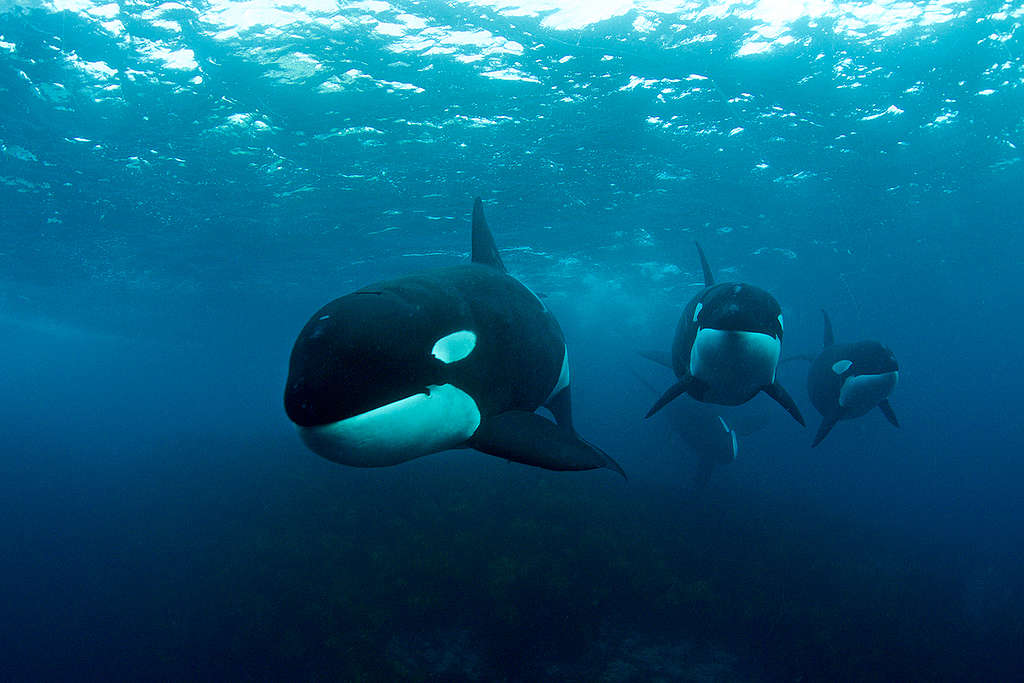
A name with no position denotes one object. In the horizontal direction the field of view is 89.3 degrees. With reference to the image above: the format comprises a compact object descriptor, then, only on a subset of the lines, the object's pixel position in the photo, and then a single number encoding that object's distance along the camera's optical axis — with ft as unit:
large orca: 6.39
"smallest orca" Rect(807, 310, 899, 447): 24.97
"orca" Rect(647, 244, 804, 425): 15.66
